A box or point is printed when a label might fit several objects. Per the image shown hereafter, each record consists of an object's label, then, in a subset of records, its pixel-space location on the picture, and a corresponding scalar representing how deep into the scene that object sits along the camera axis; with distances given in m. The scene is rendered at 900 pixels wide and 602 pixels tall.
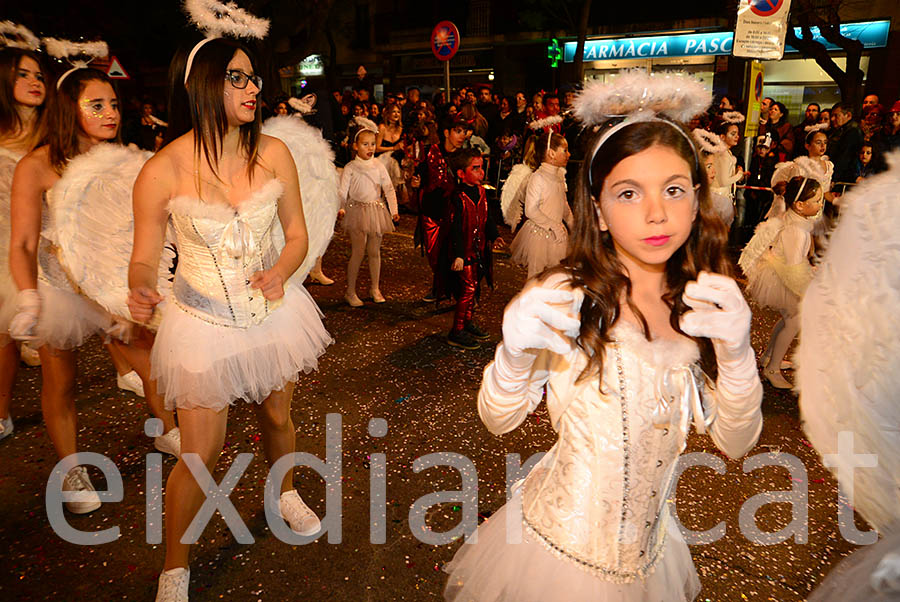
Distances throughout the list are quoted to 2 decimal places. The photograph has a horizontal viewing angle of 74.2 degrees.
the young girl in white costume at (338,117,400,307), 6.62
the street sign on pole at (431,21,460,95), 11.24
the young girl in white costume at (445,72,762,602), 1.60
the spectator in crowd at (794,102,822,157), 10.02
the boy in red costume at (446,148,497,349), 5.54
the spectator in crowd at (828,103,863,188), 8.48
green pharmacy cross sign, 16.44
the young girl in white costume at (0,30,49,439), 3.36
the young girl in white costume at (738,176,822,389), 4.75
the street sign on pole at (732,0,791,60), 7.31
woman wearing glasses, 2.38
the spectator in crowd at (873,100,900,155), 8.08
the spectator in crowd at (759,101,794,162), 10.12
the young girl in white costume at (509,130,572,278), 6.08
